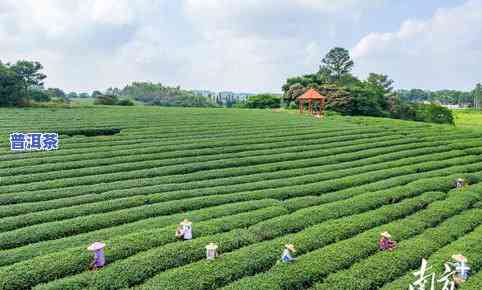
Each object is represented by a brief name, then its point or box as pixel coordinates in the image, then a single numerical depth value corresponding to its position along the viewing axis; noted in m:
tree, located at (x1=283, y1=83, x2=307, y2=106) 47.62
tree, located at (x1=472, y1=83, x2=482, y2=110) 94.03
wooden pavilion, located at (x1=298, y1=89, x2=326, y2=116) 35.27
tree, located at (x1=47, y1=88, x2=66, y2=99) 84.55
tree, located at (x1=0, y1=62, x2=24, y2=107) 37.12
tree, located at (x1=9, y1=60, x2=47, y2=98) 45.62
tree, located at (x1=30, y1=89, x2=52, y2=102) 47.91
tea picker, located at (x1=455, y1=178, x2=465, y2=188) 12.05
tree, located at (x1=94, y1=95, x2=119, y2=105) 52.78
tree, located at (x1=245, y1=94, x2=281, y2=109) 56.38
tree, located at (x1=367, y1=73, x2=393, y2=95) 75.81
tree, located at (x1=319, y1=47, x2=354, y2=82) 70.31
